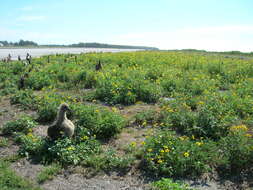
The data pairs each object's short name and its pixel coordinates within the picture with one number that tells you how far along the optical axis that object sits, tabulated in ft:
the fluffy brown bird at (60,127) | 17.76
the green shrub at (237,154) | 15.76
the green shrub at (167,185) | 13.11
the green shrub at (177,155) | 15.35
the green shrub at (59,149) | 16.66
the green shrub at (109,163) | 16.12
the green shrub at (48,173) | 14.82
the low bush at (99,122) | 20.12
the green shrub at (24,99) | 26.91
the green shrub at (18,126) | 20.81
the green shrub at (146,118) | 22.87
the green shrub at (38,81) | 34.83
